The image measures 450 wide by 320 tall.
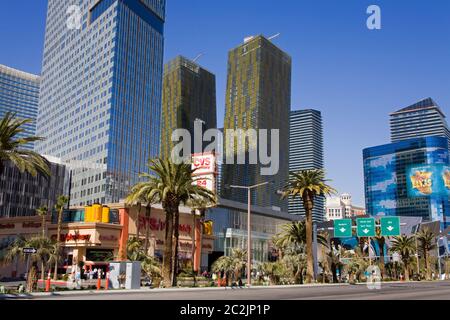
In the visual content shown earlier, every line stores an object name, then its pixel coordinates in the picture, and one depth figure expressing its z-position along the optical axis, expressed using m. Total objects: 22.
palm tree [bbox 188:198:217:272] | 58.12
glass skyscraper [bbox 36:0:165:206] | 155.75
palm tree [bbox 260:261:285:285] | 51.06
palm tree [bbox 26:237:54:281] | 42.03
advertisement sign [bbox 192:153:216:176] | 71.19
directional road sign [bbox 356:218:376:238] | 63.88
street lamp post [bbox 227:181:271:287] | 44.28
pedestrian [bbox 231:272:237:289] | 41.96
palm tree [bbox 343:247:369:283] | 59.38
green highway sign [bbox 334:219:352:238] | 61.75
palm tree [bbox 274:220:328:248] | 59.59
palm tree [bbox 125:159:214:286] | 41.19
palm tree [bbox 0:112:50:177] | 33.91
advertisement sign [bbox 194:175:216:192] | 69.50
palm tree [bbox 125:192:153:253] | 41.66
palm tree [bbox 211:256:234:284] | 50.50
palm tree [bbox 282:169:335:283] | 54.52
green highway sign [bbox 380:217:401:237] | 63.97
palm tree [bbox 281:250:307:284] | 53.37
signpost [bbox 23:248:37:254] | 29.97
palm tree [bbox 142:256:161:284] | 41.59
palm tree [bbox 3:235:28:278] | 41.25
